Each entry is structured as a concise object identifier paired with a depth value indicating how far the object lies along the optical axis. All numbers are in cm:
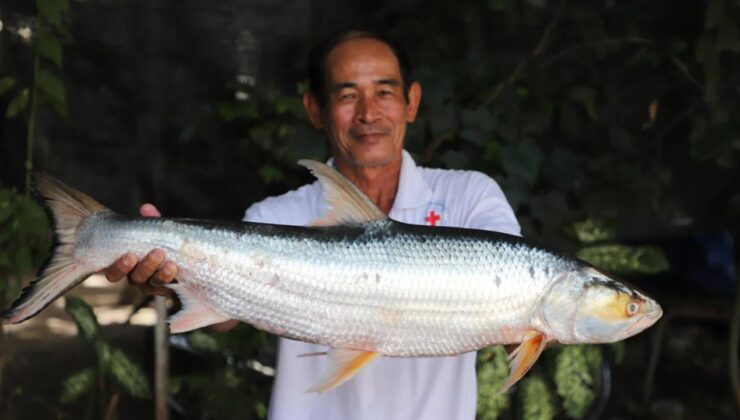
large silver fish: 229
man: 274
